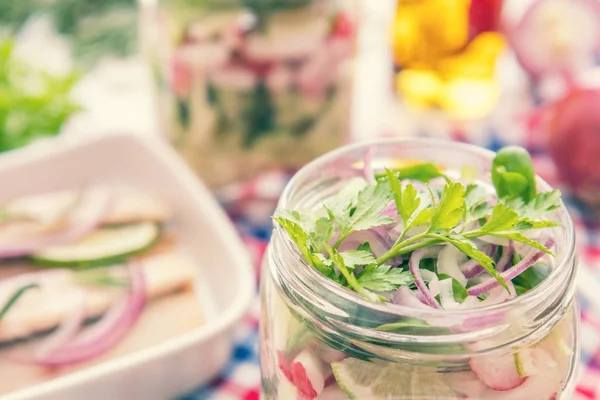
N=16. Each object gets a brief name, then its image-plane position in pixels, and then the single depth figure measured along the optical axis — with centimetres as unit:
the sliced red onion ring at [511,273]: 38
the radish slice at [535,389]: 37
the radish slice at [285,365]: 39
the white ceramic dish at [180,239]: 45
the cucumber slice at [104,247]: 53
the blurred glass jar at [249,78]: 56
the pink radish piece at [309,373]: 38
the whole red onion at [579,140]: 59
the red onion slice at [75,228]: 54
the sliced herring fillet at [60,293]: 49
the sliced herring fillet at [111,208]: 56
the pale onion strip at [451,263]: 38
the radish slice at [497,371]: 37
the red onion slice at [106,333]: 49
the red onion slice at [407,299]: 37
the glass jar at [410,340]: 37
